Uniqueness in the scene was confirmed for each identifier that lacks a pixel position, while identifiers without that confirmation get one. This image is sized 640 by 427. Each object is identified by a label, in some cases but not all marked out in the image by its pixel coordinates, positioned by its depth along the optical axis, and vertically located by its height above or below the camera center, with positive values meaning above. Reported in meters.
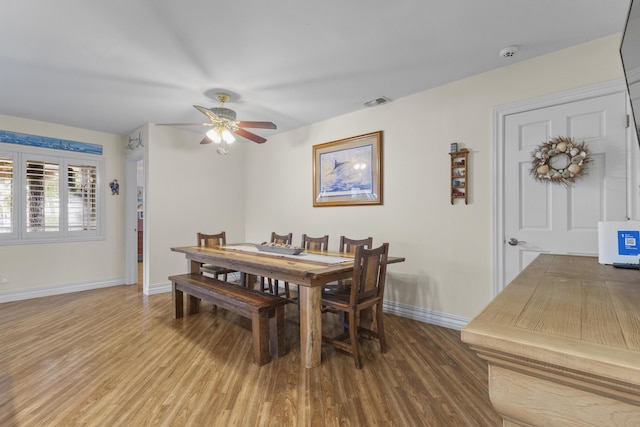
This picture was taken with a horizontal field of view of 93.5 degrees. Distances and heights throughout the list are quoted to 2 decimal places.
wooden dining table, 2.27 -0.48
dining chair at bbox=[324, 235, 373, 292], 2.98 -0.36
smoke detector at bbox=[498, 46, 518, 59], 2.44 +1.34
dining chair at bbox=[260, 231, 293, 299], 3.65 -0.36
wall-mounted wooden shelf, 2.96 +0.38
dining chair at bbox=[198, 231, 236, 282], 3.78 -0.40
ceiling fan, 3.07 +0.93
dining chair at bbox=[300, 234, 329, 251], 3.56 -0.36
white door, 2.27 +0.22
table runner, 2.61 -0.41
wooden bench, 2.35 -0.80
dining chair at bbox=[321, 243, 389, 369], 2.27 -0.69
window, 4.08 +0.26
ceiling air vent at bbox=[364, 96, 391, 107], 3.46 +1.32
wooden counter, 0.49 -0.25
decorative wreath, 2.33 +0.43
